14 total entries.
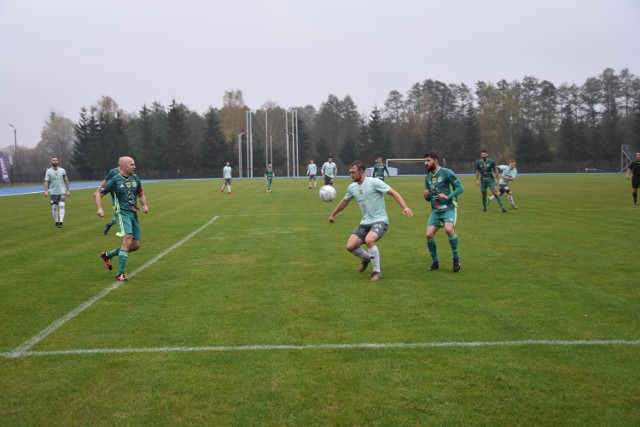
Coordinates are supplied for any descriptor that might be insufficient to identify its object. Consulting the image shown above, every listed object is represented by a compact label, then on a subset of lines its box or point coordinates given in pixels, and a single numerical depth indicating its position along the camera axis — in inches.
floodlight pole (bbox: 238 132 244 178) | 3264.3
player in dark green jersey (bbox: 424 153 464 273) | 391.2
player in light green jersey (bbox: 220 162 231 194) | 1521.9
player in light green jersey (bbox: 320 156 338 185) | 1272.1
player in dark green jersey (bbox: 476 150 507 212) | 823.1
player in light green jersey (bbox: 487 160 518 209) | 884.6
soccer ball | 465.7
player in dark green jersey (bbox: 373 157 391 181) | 1064.2
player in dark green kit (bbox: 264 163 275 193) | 1469.0
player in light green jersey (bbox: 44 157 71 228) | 721.0
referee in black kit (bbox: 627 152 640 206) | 850.8
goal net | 3405.5
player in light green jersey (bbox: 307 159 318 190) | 1588.8
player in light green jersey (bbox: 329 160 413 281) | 369.7
